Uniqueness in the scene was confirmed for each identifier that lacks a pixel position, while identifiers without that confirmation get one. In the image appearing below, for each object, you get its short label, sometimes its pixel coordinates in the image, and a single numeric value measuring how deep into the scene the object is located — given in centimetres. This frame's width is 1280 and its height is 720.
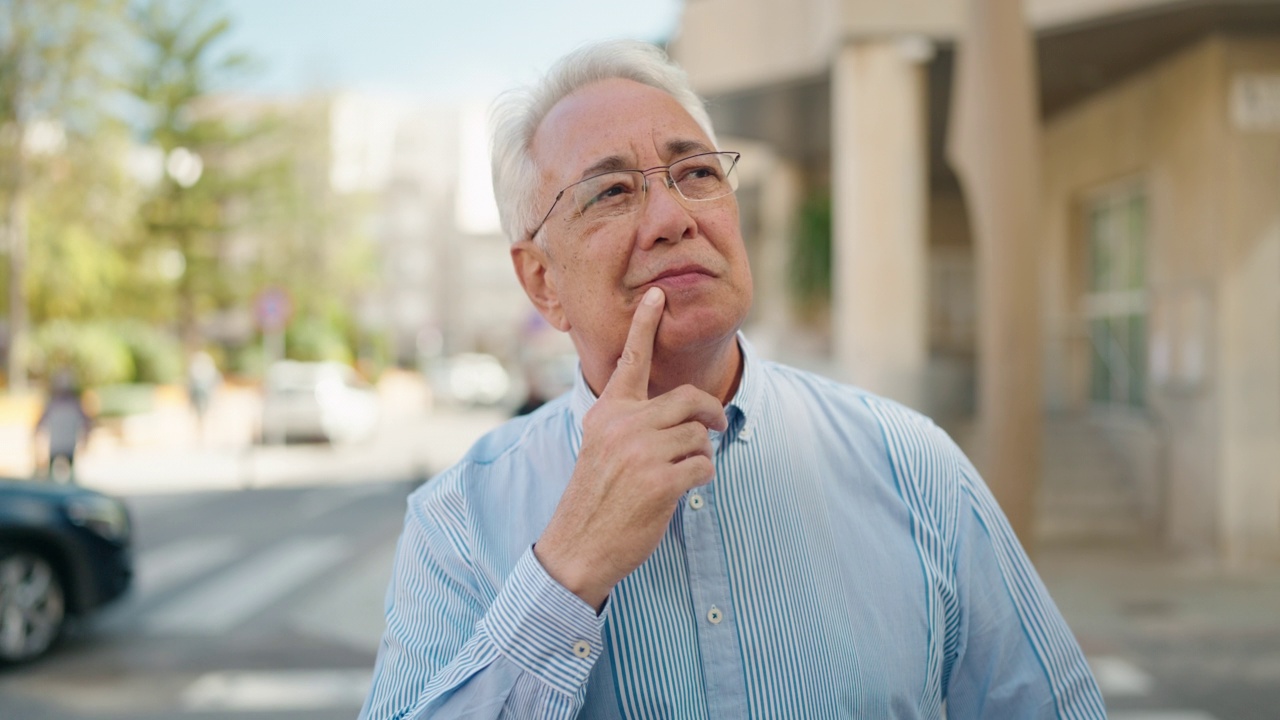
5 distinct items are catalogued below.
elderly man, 137
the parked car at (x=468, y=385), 3949
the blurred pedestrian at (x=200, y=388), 2341
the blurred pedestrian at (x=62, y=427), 1200
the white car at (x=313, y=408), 2184
